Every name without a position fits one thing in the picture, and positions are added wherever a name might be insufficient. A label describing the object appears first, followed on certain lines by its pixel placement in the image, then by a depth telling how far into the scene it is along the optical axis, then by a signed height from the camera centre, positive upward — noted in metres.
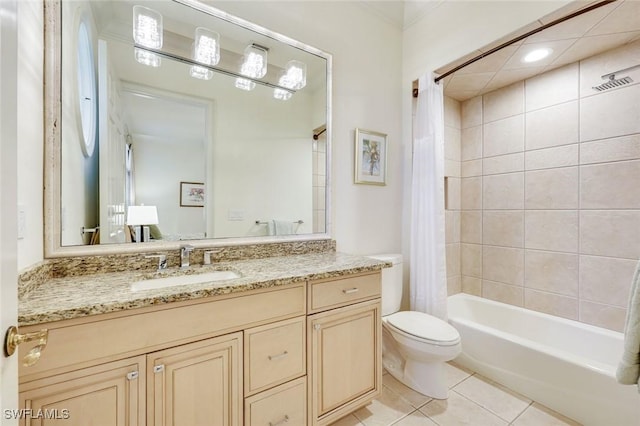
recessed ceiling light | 1.79 +1.07
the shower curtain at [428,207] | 1.98 +0.04
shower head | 1.72 +0.84
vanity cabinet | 0.81 -0.55
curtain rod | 1.37 +1.04
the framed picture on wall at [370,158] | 2.02 +0.42
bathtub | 1.35 -0.92
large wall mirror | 1.21 +0.45
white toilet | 1.58 -0.79
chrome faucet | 1.38 -0.22
